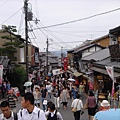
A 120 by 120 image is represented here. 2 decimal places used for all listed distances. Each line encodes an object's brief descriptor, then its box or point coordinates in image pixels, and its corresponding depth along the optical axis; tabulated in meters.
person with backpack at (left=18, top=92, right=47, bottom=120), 5.37
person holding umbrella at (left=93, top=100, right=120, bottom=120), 4.83
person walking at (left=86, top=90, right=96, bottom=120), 13.21
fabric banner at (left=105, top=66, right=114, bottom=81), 12.37
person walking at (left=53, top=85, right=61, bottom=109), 18.71
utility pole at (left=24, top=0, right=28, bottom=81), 27.12
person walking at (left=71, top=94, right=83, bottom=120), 12.80
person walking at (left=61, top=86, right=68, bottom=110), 18.62
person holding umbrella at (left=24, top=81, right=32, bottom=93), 26.30
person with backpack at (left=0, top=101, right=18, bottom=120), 5.53
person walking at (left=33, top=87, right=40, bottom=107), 16.59
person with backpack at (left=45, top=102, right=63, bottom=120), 8.37
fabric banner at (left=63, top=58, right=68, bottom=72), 43.93
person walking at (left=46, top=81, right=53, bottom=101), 19.95
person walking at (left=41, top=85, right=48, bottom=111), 17.31
